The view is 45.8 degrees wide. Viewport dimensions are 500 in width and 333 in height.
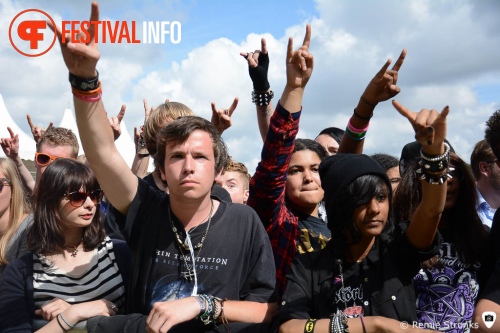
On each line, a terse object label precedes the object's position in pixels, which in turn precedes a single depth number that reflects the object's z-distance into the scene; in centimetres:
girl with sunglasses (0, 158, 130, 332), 299
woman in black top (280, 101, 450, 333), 242
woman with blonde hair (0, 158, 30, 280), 388
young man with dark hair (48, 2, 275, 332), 260
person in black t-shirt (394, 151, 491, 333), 276
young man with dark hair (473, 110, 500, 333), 242
